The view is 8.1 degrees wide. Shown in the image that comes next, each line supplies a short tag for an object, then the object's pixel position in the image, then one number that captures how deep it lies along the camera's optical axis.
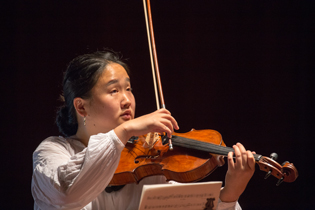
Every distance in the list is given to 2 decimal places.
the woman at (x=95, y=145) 6.34
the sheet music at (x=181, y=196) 6.22
